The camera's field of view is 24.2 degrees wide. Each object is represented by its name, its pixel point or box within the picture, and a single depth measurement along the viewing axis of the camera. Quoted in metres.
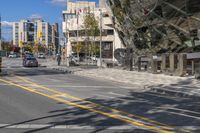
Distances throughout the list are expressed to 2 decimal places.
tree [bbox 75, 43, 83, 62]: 89.56
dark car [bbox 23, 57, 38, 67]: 63.72
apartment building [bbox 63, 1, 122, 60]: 99.88
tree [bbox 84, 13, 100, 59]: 74.50
